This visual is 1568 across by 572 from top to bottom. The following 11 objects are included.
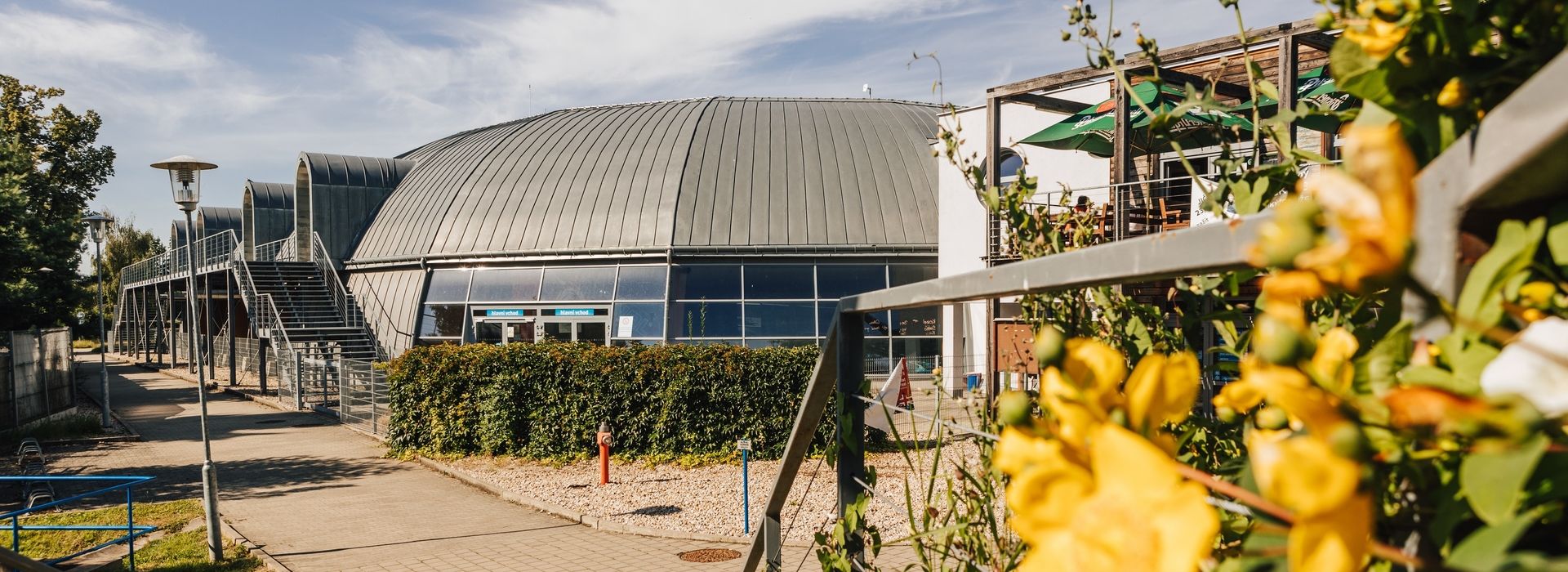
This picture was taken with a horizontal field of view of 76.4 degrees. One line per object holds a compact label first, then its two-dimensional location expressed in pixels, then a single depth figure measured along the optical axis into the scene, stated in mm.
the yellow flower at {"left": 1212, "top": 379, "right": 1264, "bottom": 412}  732
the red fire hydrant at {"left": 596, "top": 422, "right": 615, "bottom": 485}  14016
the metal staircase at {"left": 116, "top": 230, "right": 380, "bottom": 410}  25188
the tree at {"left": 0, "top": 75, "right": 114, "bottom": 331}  20828
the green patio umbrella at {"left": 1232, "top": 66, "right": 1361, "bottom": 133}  8336
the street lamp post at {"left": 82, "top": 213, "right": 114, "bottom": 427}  24347
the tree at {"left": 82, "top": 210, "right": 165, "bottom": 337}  61469
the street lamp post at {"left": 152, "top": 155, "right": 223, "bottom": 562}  12664
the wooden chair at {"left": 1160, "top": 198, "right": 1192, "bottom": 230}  10698
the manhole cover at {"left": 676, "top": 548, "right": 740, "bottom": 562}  10406
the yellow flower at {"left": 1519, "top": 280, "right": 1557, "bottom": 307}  643
